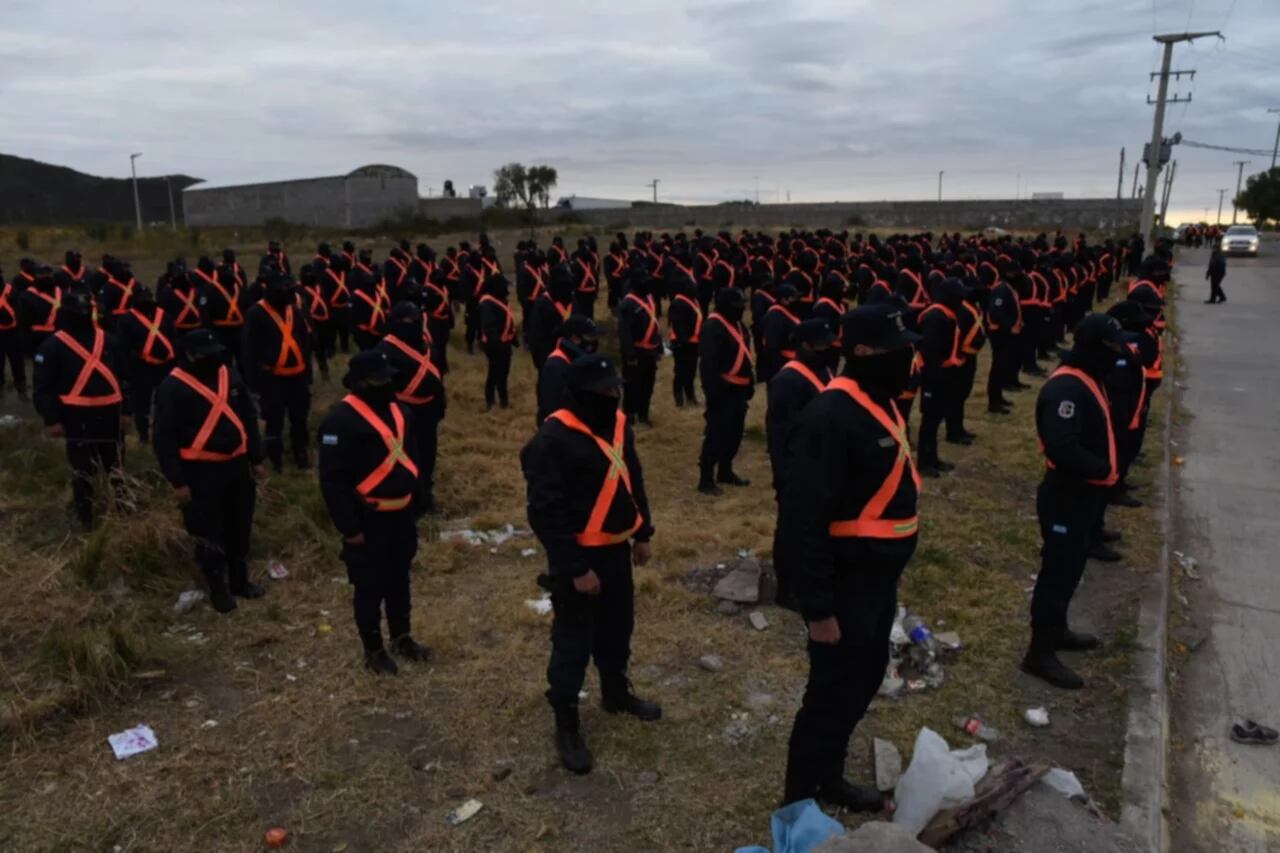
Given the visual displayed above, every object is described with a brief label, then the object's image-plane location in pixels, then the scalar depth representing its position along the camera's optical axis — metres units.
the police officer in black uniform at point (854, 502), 3.12
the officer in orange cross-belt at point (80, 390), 6.38
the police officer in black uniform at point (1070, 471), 4.50
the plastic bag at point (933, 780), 3.34
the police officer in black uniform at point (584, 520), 3.74
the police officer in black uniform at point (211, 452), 5.27
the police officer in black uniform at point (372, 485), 4.52
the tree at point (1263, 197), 69.25
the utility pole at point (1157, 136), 27.30
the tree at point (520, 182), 57.56
